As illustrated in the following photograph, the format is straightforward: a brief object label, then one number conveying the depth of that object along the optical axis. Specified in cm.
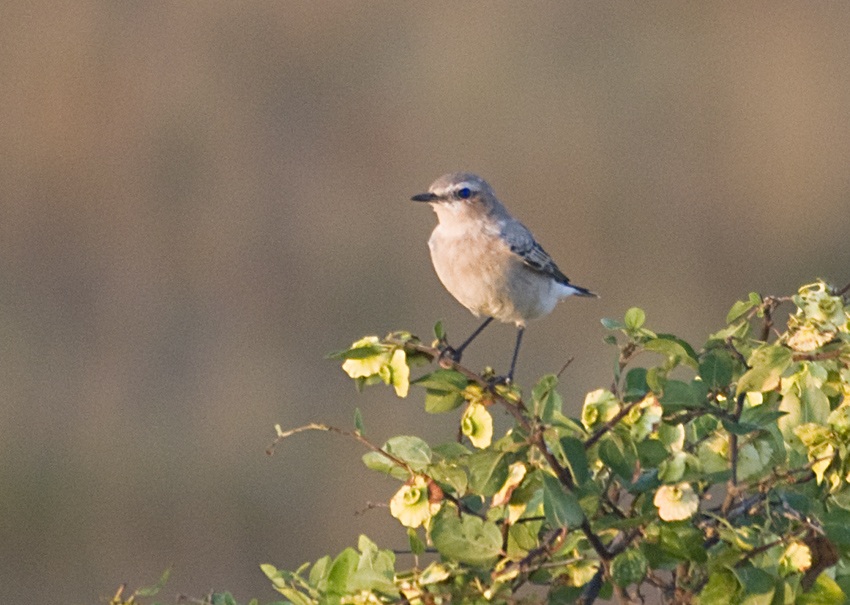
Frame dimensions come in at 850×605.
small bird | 1184
